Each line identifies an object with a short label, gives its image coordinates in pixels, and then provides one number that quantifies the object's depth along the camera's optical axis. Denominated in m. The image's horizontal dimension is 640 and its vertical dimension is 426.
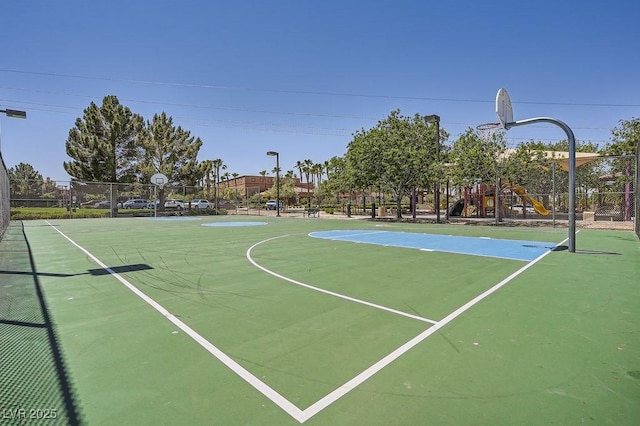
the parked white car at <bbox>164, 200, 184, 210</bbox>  40.79
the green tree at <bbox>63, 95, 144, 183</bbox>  37.09
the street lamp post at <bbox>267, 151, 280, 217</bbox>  35.41
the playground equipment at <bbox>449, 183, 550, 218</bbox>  27.48
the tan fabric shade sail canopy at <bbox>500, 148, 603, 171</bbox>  22.41
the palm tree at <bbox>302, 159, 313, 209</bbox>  85.26
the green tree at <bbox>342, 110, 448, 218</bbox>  25.97
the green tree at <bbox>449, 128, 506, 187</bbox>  22.14
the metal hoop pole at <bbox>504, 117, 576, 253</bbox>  10.78
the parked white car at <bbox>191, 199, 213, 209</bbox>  41.28
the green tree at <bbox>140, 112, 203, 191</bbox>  41.88
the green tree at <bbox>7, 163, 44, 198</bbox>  30.45
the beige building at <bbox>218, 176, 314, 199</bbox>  95.88
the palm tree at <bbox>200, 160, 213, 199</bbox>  45.05
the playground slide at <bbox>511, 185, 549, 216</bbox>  27.20
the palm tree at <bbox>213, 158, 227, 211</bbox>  90.00
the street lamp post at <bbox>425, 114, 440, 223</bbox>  24.12
